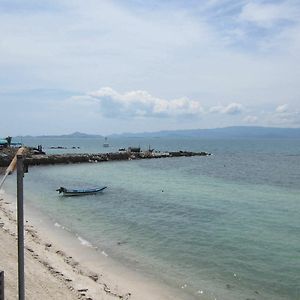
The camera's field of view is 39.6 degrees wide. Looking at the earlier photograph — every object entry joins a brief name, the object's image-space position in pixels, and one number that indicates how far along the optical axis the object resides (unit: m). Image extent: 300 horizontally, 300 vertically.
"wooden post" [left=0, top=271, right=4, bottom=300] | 7.38
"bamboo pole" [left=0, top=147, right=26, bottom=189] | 6.73
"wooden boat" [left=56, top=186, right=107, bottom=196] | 39.56
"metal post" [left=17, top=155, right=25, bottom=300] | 6.42
